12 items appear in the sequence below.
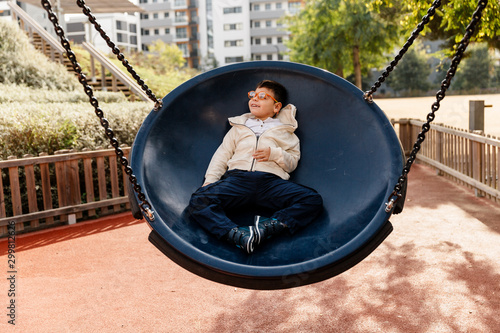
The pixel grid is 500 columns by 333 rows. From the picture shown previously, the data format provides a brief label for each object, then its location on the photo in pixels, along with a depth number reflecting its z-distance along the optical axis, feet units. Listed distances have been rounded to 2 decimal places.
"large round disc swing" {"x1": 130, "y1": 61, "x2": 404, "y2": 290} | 6.57
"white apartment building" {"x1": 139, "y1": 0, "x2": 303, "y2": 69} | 173.88
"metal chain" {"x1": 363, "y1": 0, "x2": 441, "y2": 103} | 6.76
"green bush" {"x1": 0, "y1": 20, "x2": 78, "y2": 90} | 37.65
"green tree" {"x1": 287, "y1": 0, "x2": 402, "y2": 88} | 61.12
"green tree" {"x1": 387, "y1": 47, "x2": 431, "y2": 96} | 151.53
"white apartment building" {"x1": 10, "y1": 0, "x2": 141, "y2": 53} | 186.17
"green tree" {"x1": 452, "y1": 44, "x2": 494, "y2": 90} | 146.10
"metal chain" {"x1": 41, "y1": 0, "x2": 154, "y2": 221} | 6.67
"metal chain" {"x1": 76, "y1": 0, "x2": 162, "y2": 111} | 6.99
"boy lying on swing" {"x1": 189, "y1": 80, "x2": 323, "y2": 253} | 7.48
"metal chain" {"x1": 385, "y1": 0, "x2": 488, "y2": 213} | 6.49
